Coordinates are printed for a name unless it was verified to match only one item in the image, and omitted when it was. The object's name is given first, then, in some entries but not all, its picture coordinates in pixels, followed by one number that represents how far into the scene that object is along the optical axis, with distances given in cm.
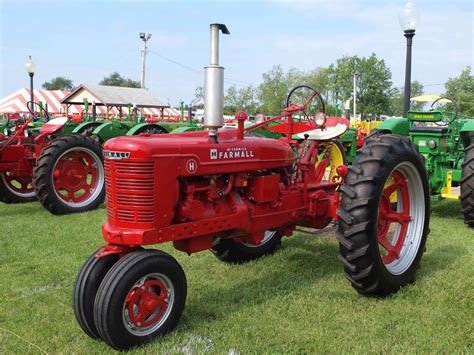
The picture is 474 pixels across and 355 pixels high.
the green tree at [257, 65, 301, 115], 5586
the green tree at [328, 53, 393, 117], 5478
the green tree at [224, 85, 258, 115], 5644
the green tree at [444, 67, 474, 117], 3844
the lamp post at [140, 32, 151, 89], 3367
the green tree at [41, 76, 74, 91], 9225
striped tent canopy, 3072
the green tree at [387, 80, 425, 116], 5569
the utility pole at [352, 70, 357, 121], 5228
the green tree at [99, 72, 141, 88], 8548
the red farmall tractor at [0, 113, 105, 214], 681
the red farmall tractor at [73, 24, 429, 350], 288
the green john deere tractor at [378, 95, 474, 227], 649
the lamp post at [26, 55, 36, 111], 1392
